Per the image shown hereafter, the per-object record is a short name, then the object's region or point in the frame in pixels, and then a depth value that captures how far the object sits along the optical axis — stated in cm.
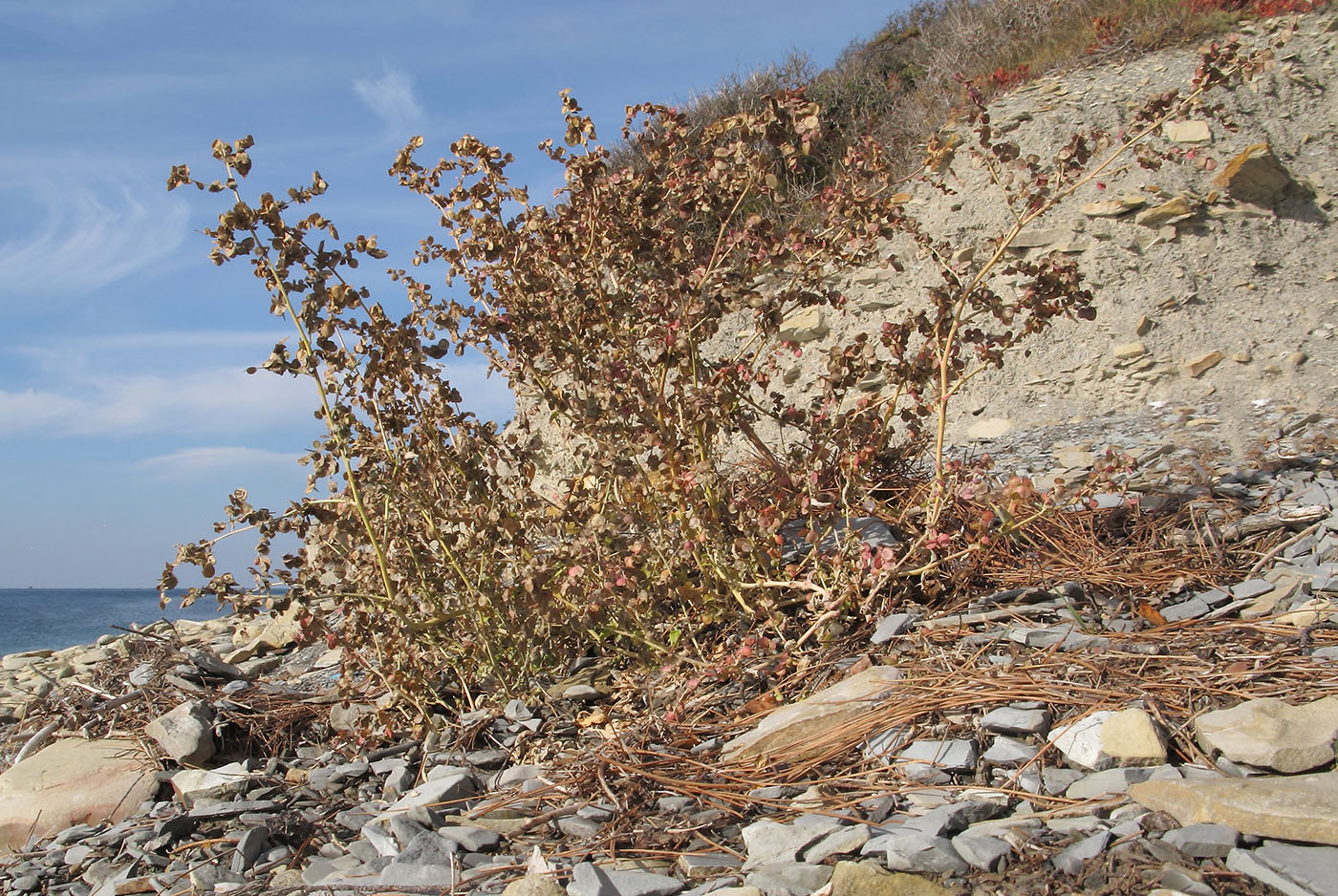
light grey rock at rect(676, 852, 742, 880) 194
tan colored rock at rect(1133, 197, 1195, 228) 799
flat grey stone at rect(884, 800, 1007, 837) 184
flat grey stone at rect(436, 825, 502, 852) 221
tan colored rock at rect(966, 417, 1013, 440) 713
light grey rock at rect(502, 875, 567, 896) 185
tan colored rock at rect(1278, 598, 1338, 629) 244
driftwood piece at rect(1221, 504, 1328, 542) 314
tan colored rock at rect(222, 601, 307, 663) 501
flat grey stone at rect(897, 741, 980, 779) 215
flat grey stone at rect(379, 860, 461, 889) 201
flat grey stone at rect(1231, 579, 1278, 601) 275
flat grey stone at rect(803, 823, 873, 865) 182
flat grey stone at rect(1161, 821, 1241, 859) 157
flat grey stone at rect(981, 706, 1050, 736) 219
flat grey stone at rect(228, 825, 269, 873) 239
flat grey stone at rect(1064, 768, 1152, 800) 189
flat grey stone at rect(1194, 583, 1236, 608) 277
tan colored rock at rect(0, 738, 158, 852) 291
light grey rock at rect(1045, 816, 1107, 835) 175
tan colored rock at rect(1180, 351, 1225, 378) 698
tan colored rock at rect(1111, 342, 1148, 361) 727
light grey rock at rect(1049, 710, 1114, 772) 203
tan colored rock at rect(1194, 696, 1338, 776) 184
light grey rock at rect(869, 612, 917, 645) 293
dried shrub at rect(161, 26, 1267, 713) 296
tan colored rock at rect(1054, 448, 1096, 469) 442
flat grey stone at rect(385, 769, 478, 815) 255
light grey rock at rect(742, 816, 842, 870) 189
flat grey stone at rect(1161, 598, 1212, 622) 270
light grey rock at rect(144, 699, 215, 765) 318
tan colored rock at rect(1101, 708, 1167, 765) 199
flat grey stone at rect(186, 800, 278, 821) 269
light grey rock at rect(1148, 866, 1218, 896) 148
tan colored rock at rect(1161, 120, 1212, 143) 850
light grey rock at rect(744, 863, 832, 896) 171
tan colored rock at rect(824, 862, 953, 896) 165
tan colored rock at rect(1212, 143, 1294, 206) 813
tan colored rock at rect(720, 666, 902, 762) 240
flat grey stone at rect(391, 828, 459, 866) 213
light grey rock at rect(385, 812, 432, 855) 228
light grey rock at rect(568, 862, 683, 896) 182
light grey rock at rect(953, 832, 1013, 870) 167
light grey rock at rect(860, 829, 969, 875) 167
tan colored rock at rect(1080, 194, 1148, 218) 812
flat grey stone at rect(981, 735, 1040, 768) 211
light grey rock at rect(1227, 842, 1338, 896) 144
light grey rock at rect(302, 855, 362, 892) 219
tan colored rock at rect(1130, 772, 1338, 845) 158
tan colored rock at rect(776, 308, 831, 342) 864
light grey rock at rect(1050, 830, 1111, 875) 161
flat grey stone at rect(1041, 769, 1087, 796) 196
